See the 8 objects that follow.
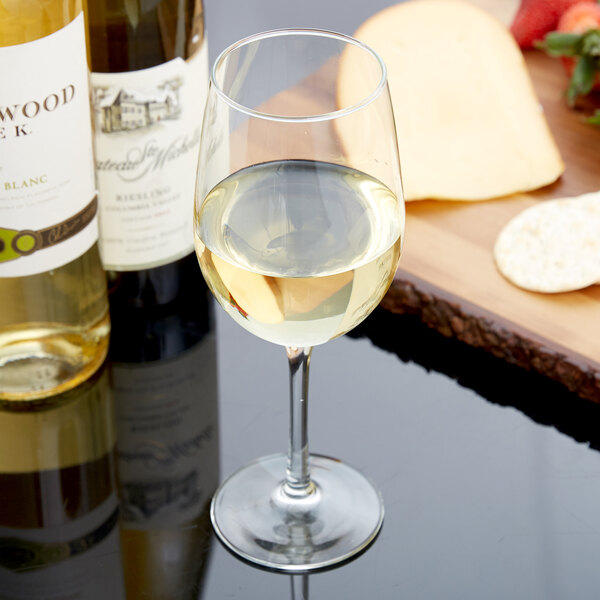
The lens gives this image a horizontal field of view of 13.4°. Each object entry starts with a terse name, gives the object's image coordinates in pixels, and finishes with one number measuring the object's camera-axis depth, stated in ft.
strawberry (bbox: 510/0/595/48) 4.61
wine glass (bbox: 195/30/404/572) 3.34
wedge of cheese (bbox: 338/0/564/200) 4.22
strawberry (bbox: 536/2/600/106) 4.46
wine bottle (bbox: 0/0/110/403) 3.52
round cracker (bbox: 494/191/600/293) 3.96
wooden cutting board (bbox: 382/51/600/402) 3.86
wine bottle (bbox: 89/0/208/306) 3.74
